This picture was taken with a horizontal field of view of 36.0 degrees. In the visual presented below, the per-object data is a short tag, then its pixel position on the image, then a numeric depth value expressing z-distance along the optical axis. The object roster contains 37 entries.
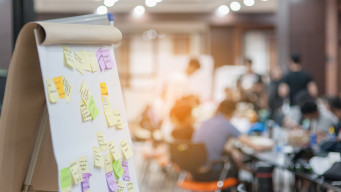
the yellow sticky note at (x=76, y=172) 1.87
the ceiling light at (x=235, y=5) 10.03
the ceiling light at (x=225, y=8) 10.32
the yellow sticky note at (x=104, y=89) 2.20
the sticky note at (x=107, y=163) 2.12
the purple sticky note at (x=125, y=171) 2.27
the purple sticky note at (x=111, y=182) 2.12
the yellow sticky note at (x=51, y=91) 1.81
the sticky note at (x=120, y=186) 2.21
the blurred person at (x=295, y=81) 7.73
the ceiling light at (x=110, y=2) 8.39
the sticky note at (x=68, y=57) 1.96
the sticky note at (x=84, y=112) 2.01
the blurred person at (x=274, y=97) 8.74
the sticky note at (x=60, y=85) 1.87
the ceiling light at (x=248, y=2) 8.93
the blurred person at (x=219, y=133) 4.86
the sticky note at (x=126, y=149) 2.29
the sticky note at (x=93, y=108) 2.07
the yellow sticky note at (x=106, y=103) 2.19
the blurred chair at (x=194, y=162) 4.73
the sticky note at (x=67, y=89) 1.92
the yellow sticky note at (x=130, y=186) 2.28
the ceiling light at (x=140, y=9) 9.63
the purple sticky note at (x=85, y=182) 1.94
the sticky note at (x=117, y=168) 2.19
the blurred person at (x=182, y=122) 5.66
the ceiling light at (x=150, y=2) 8.30
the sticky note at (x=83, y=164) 1.95
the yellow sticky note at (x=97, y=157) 2.04
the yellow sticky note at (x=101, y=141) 2.11
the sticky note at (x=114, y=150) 2.18
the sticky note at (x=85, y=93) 2.03
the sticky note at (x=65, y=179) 1.79
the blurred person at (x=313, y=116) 5.21
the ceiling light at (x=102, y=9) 11.02
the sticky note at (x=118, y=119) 2.27
